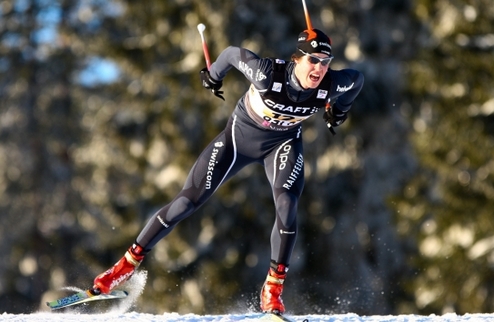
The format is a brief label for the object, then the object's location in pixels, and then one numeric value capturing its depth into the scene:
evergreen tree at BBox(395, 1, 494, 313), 37.66
